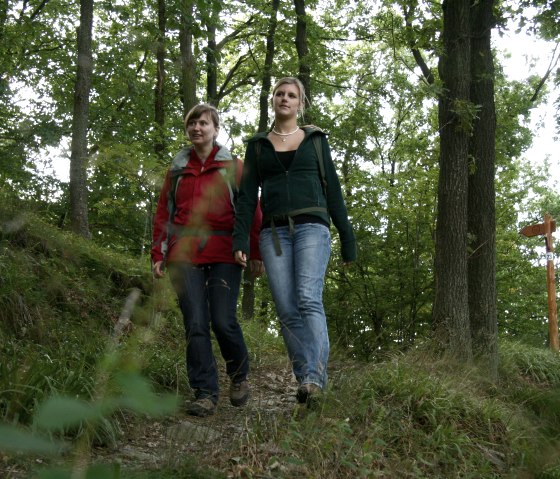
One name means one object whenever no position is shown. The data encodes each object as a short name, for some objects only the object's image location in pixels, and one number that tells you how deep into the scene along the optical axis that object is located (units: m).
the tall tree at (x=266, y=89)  15.83
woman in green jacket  4.19
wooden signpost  10.68
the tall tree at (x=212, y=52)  7.68
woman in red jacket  4.34
